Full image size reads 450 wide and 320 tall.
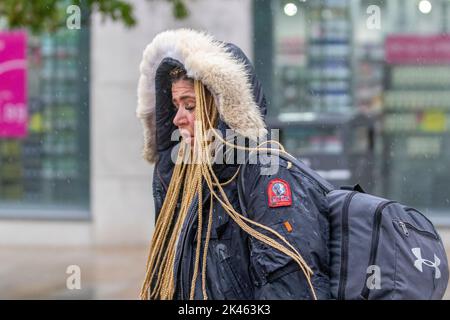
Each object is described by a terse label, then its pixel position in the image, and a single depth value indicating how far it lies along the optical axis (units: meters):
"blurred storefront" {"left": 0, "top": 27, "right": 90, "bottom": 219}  10.70
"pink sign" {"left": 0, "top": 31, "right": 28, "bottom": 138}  10.67
